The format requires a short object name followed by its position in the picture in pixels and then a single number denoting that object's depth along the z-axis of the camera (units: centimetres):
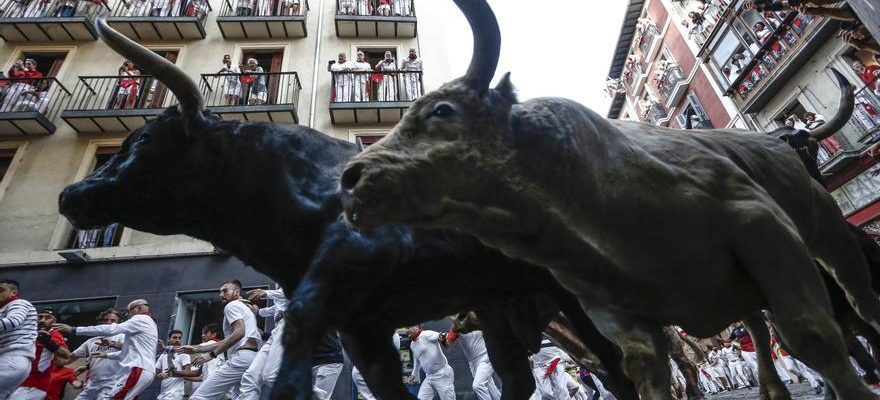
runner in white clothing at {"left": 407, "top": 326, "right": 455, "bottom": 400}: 926
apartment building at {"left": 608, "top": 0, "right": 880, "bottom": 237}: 1738
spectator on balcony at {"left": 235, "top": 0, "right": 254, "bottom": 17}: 1806
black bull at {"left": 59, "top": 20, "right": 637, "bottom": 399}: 259
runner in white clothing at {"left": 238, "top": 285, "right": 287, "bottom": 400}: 671
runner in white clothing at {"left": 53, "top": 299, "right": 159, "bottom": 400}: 755
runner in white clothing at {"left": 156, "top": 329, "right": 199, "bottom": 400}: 884
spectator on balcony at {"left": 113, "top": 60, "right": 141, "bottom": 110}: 1540
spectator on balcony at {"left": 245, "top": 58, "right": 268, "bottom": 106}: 1557
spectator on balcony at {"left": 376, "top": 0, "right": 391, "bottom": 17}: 1849
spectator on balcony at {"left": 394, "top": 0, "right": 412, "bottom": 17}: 1880
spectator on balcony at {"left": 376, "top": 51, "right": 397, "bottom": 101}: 1605
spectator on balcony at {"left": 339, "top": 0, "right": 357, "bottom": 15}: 1844
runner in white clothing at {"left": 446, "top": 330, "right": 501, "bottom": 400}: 903
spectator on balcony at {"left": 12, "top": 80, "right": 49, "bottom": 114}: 1495
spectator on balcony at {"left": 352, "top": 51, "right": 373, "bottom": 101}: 1600
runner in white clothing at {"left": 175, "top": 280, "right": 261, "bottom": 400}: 733
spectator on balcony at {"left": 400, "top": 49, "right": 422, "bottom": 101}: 1606
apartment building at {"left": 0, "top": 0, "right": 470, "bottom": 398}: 1269
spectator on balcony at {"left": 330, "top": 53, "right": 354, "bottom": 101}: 1599
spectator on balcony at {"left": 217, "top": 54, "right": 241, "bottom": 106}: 1560
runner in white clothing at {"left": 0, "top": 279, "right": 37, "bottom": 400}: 633
